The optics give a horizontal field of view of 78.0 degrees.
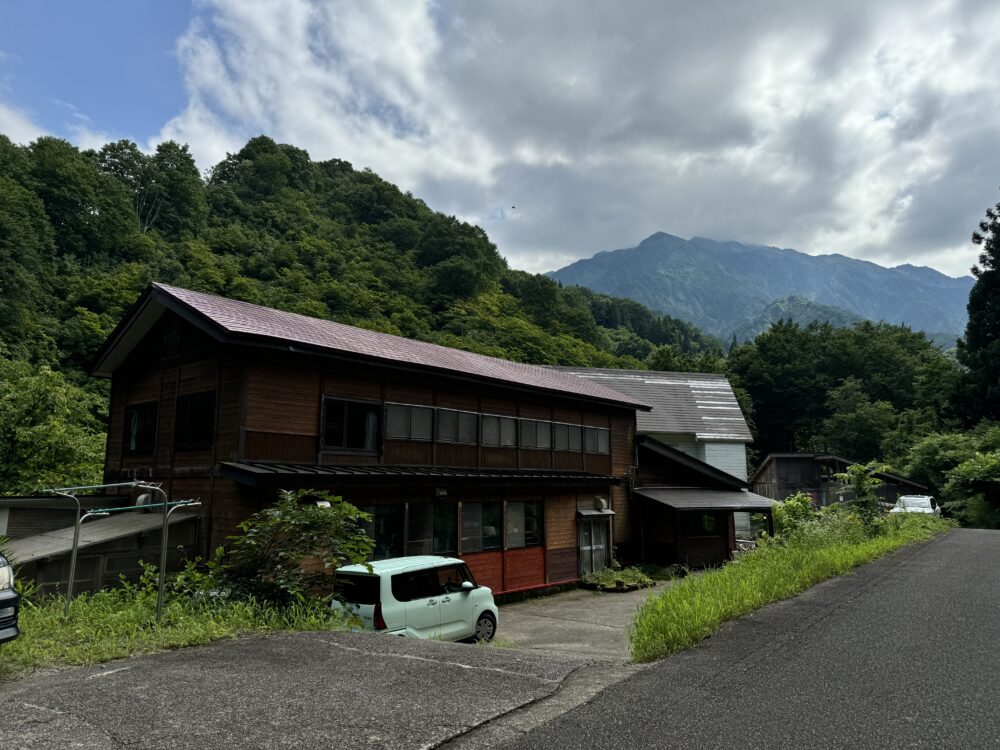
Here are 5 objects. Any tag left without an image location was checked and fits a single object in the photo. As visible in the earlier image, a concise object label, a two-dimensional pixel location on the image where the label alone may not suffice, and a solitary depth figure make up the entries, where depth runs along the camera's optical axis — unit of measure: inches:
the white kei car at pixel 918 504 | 1039.0
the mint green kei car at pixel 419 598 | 351.6
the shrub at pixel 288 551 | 328.5
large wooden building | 488.4
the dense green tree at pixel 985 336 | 1385.3
